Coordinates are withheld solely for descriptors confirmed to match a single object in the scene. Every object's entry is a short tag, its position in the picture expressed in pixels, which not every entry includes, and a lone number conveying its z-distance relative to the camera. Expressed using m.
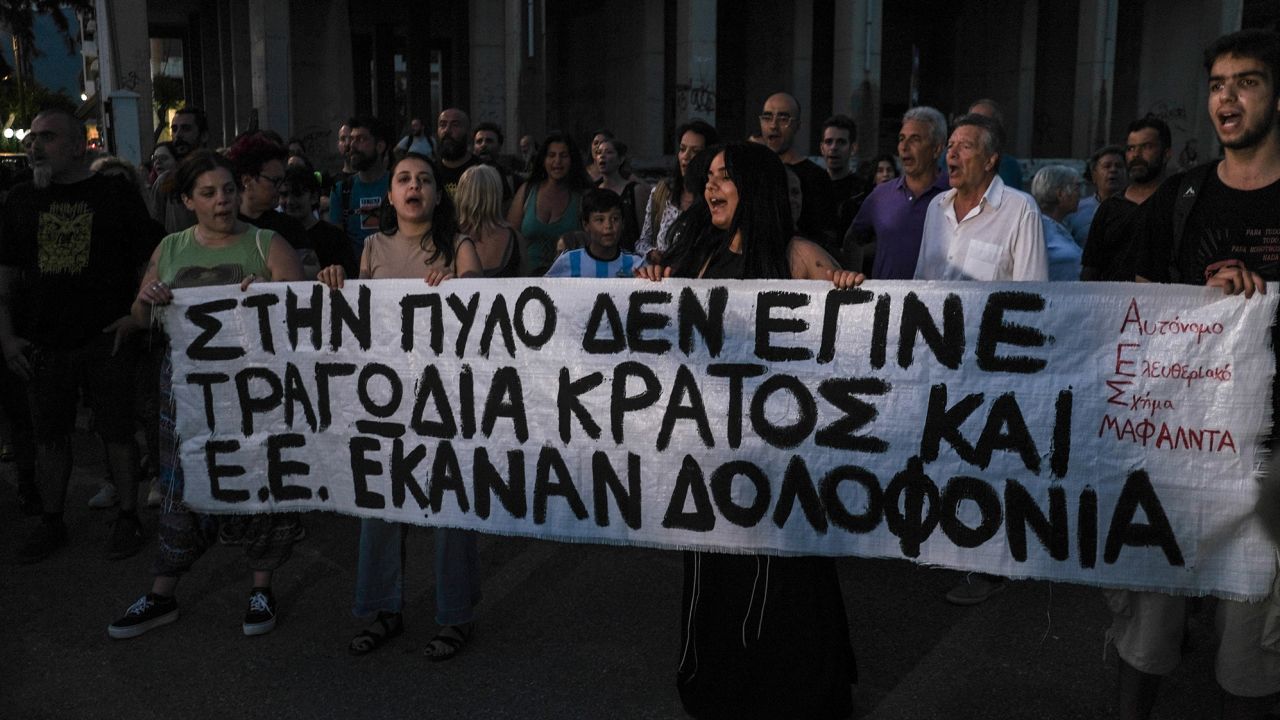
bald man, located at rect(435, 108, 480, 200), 7.88
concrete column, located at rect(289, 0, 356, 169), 23.62
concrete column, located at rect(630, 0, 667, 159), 25.00
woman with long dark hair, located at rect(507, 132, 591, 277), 6.84
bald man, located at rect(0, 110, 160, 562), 5.45
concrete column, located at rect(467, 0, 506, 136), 21.33
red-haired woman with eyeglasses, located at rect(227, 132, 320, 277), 5.43
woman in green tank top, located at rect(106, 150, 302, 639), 4.48
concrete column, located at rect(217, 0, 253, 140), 24.78
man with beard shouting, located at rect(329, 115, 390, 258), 7.32
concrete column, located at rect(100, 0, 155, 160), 16.84
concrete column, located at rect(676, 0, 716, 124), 22.70
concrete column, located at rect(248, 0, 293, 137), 20.27
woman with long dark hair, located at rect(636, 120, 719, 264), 5.84
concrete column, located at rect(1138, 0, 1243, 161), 27.34
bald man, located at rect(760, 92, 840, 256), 6.12
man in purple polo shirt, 5.21
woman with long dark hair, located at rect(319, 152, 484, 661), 4.26
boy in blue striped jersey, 5.58
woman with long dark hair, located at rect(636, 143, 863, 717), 3.59
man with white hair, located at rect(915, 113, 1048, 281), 4.40
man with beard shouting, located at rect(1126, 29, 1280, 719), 3.17
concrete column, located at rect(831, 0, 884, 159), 23.75
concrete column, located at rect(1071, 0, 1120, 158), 26.23
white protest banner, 3.32
